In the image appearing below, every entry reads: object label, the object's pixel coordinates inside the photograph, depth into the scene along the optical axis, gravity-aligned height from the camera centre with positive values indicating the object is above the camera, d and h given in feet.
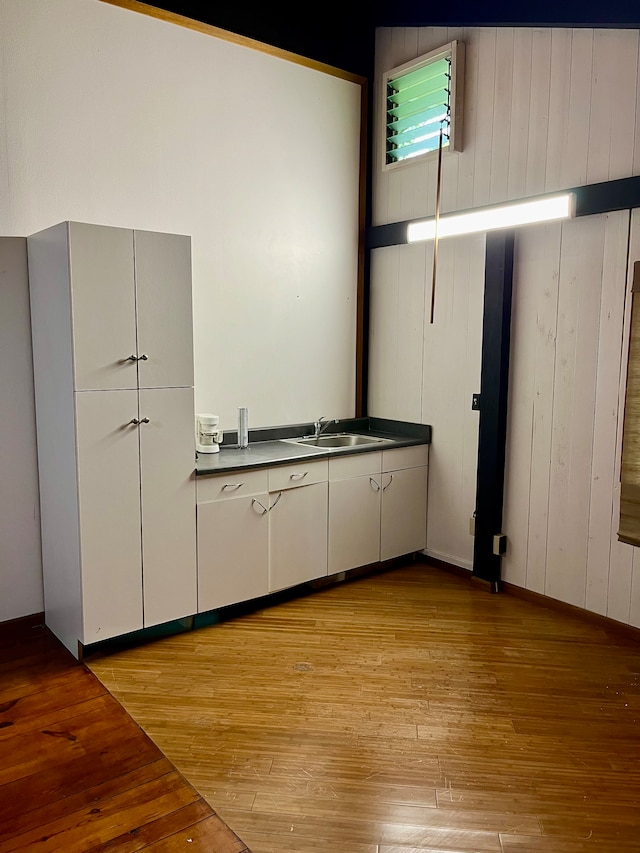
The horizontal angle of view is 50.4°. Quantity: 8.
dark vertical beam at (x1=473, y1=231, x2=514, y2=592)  12.80 -0.91
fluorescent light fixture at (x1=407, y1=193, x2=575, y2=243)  11.30 +2.36
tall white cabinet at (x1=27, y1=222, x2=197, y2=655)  9.86 -1.20
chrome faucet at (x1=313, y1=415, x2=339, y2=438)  14.82 -1.68
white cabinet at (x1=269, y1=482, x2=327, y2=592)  12.46 -3.52
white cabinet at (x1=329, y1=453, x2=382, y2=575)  13.32 -3.23
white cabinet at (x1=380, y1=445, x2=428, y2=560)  14.20 -3.23
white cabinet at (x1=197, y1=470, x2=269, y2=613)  11.48 -3.30
